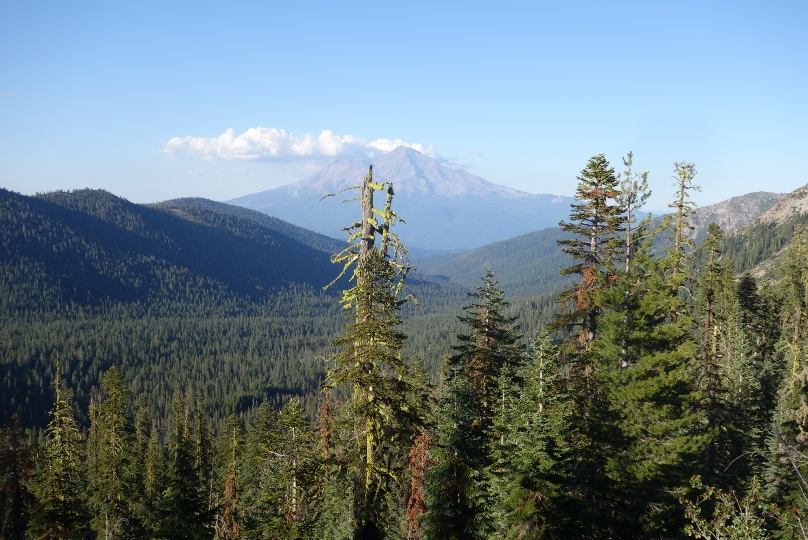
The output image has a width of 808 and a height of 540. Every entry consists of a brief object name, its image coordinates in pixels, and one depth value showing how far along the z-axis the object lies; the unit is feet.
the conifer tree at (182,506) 77.71
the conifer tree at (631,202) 68.95
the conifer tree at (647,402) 55.62
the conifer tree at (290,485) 72.90
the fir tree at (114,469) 116.37
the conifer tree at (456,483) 53.83
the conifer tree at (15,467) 118.32
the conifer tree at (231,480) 122.13
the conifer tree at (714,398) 85.76
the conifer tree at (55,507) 88.43
